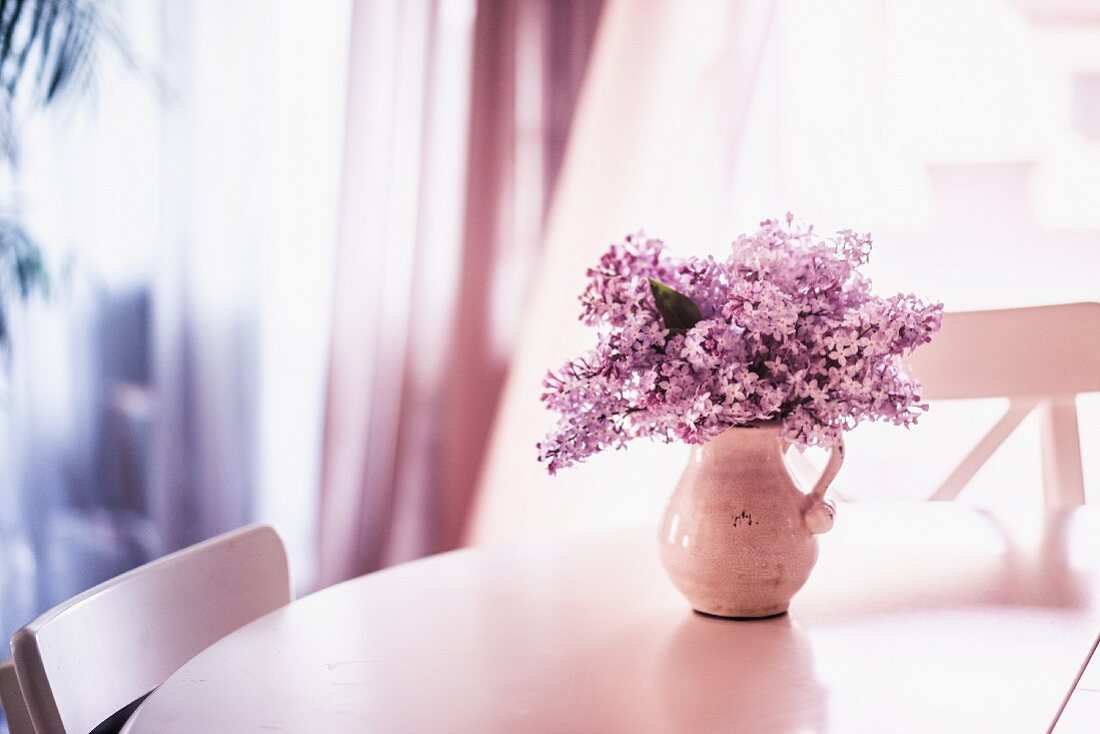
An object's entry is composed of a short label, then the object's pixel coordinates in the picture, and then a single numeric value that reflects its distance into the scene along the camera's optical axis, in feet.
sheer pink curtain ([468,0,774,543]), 8.85
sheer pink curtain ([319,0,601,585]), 9.00
